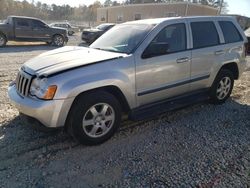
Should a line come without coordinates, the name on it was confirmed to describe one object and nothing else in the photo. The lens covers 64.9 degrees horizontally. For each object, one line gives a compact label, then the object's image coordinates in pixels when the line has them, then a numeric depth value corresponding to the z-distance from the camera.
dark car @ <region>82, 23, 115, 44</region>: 14.22
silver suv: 2.59
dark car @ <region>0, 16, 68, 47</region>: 11.94
